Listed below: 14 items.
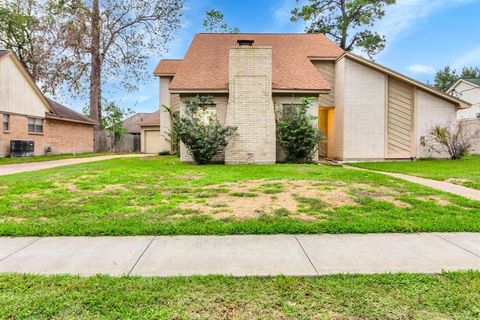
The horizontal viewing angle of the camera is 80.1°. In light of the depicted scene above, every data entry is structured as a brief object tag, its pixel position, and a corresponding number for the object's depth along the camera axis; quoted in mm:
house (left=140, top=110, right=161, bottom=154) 24219
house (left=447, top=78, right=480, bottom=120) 26419
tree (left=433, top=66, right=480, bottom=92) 45281
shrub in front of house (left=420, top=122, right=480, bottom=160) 13688
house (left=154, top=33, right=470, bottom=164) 12133
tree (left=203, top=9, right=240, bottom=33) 25703
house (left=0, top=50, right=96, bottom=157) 16859
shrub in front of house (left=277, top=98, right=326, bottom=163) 11961
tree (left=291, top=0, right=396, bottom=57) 22923
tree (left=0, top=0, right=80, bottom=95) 22344
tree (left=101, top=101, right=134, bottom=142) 30078
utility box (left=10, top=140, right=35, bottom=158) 16922
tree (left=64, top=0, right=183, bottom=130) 22453
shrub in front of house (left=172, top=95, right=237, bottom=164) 11578
